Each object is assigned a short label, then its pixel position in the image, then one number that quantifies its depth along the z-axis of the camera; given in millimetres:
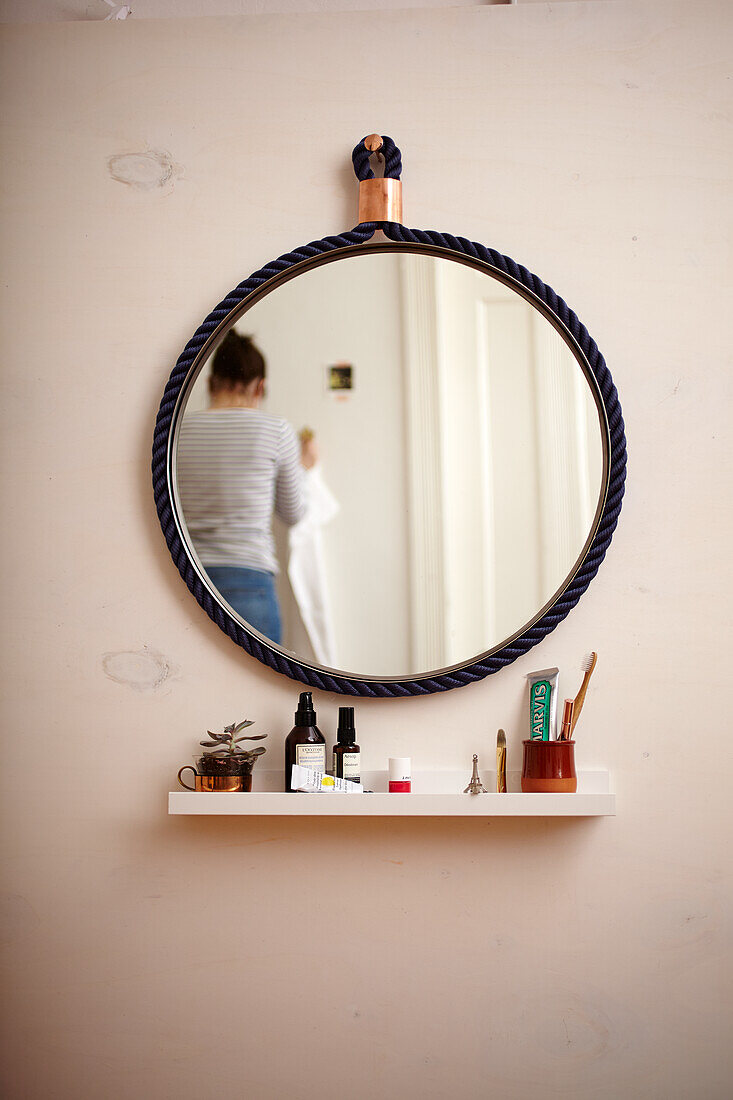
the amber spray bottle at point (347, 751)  1121
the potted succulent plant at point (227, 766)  1117
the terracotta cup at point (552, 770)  1092
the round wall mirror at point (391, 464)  1175
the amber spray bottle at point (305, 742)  1115
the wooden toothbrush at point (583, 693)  1109
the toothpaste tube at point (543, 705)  1120
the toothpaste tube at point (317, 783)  1098
